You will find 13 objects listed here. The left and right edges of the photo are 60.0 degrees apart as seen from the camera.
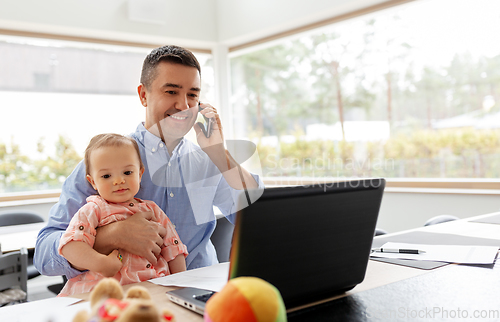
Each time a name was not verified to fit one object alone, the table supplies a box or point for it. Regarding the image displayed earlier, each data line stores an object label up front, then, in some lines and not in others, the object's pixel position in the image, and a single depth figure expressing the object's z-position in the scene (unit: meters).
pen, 1.25
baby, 1.22
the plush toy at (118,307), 0.49
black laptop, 0.70
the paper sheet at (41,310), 0.82
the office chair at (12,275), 2.11
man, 1.51
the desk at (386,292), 0.80
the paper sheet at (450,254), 1.15
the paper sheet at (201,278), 0.96
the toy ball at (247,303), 0.54
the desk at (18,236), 2.29
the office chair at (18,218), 3.32
